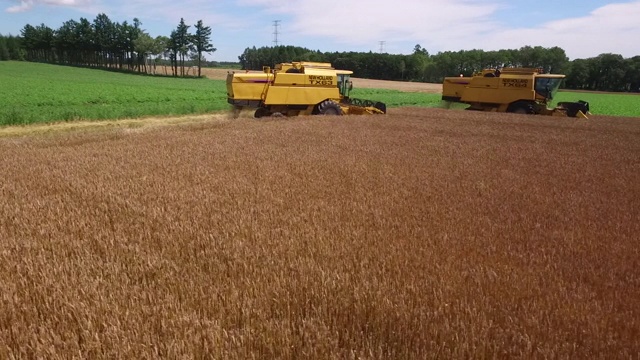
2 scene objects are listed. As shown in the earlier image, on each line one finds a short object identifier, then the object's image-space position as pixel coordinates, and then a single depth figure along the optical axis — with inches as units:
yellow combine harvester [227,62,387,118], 753.0
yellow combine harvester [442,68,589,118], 940.6
